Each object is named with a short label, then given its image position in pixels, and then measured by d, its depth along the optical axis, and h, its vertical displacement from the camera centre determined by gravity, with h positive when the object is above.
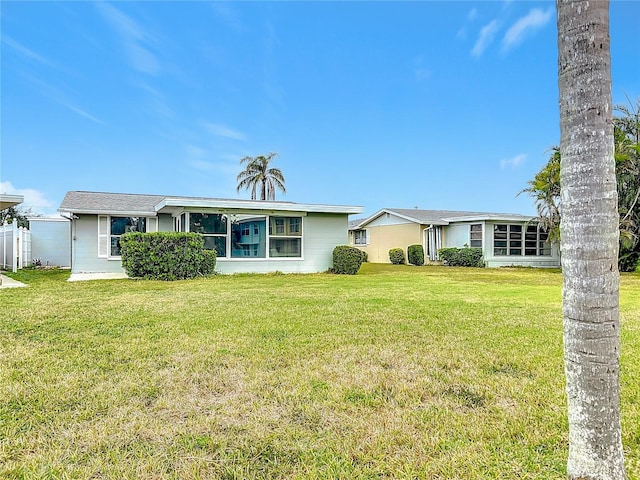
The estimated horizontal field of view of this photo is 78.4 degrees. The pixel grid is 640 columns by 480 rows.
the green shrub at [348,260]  15.52 -0.35
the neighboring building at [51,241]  19.88 +0.62
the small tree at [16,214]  22.03 +2.64
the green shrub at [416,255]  22.20 -0.24
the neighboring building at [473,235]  20.91 +0.87
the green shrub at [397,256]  23.28 -0.31
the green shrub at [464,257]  20.69 -0.35
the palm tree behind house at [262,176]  28.72 +5.58
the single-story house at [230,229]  14.61 +0.93
